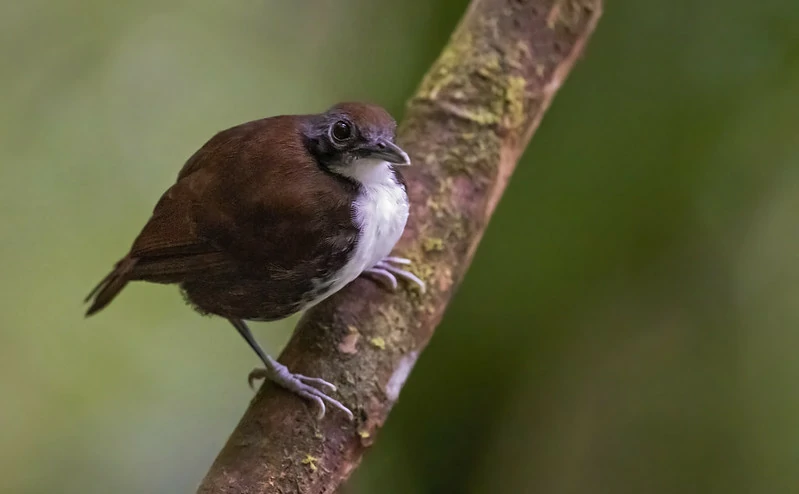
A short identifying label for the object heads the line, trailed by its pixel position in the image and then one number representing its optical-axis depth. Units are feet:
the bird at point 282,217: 12.78
